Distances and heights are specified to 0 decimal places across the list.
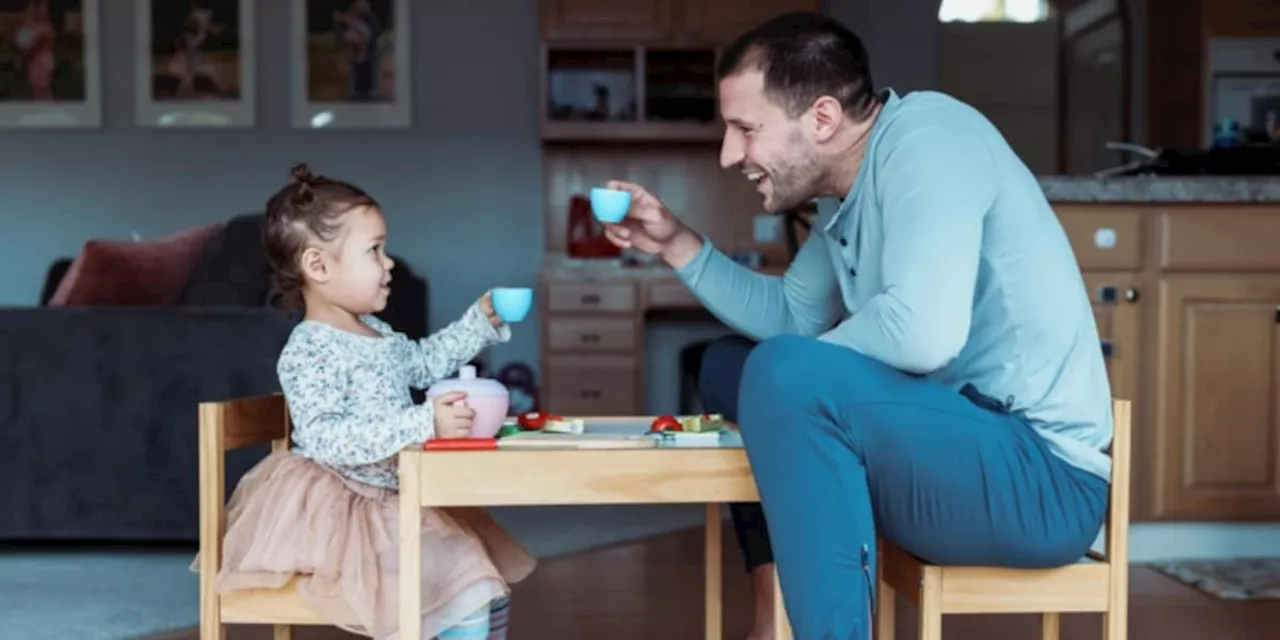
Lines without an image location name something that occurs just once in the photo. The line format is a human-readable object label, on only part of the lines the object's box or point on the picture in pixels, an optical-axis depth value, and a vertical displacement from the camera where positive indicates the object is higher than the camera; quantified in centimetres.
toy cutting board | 168 -26
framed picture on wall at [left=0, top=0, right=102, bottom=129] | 618 +73
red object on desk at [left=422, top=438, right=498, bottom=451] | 166 -25
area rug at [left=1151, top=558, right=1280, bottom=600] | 321 -82
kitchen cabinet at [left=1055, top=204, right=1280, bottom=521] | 356 -25
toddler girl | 185 -30
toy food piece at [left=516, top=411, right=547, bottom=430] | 193 -26
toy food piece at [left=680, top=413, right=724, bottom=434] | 188 -26
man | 156 -14
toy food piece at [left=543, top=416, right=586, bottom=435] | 190 -26
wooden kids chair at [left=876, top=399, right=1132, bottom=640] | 167 -42
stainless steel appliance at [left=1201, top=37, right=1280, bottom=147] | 689 +74
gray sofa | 352 -46
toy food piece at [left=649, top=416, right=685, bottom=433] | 187 -26
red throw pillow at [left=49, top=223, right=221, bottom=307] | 374 -11
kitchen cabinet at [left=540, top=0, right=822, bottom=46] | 588 +88
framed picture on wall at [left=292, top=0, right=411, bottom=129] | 618 +75
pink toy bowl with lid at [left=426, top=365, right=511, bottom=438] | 180 -21
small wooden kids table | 165 -29
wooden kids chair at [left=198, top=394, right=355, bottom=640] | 187 -46
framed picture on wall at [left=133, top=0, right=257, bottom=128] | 618 +75
